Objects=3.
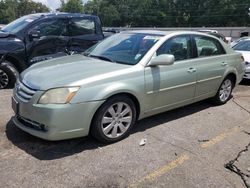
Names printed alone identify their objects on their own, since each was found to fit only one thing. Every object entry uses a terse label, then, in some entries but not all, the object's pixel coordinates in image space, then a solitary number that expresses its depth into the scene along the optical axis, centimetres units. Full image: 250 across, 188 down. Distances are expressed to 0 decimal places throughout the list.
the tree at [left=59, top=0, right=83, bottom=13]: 7215
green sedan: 270
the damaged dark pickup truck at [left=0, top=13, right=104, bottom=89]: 488
